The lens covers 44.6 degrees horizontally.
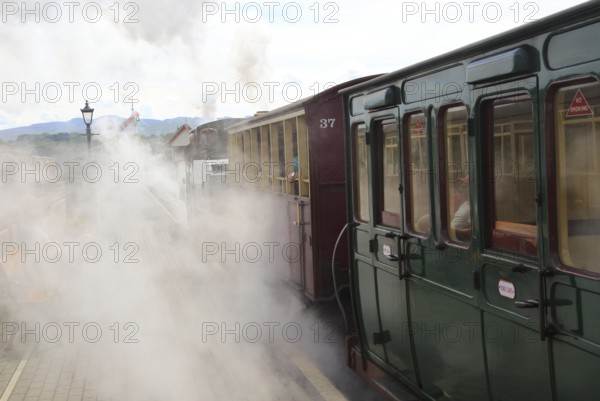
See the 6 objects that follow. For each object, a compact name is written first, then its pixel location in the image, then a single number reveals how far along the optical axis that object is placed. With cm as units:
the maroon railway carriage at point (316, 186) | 796
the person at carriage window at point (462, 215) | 411
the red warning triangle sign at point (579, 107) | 303
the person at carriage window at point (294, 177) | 856
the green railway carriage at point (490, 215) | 311
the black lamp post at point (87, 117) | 1669
